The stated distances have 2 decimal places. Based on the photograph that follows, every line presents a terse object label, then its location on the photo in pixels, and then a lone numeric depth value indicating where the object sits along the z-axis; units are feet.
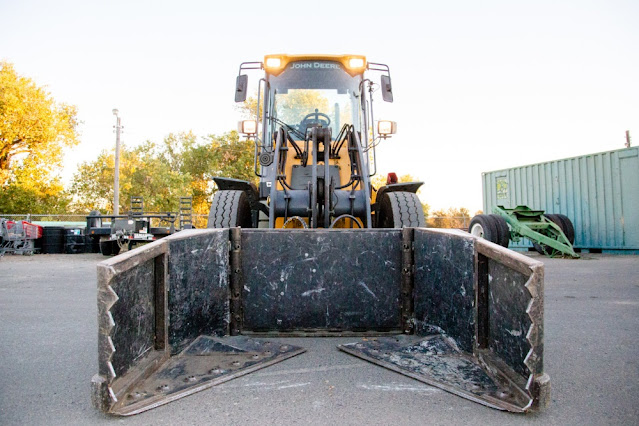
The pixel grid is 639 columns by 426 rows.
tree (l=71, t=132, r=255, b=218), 101.71
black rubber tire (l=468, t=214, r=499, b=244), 42.50
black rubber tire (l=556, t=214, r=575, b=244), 45.32
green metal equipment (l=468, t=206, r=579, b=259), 42.29
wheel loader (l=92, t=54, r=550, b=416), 8.45
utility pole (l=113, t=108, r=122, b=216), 77.16
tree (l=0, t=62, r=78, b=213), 95.30
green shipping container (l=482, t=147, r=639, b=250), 43.88
